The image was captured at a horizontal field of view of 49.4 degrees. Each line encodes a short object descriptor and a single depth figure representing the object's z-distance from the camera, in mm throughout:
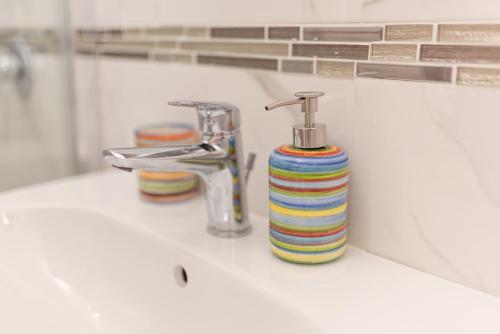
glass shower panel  1020
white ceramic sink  520
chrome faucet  622
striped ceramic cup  787
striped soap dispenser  574
